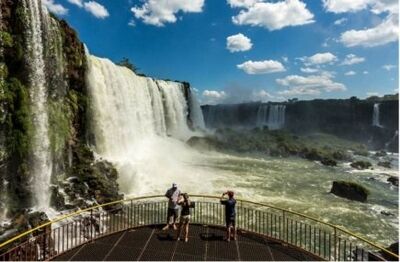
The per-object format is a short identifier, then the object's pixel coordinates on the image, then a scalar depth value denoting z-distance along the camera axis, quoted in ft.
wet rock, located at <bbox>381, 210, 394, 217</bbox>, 78.59
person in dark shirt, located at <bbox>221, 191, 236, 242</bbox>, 40.06
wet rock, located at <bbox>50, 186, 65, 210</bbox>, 67.40
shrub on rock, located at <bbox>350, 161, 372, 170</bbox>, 147.38
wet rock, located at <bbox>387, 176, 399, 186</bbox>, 113.74
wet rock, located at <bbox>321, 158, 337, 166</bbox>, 150.34
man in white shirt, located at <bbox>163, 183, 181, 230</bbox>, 43.42
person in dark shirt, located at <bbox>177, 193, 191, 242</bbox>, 39.81
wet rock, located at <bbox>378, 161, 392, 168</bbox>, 156.07
